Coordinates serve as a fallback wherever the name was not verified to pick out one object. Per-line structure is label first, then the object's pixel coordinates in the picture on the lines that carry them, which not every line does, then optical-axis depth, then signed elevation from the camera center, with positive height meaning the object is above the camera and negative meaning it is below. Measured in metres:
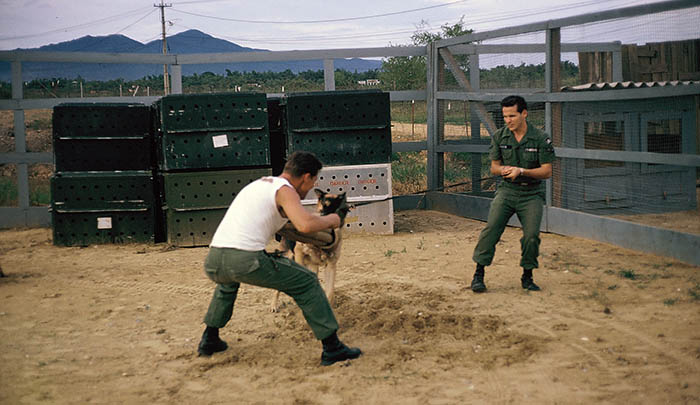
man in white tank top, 4.79 -0.60
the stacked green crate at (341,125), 9.80 +0.44
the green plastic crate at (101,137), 9.63 +0.37
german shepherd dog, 5.55 -0.80
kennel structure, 8.01 +0.60
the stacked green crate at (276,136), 10.27 +0.32
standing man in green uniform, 6.69 -0.40
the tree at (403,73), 15.36 +2.12
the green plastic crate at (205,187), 9.52 -0.37
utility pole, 59.81 +14.36
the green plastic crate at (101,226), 9.70 -0.89
